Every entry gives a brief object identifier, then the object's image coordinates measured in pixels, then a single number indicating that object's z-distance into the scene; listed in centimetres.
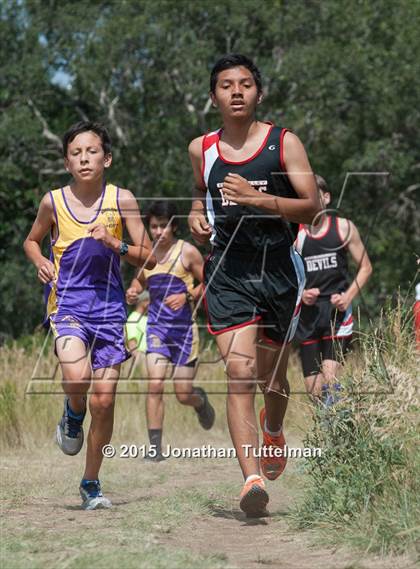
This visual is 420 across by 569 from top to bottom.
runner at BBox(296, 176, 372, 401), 1831
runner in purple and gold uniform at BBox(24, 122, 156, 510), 1325
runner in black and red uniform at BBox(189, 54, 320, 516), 1230
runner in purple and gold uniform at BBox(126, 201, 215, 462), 2053
